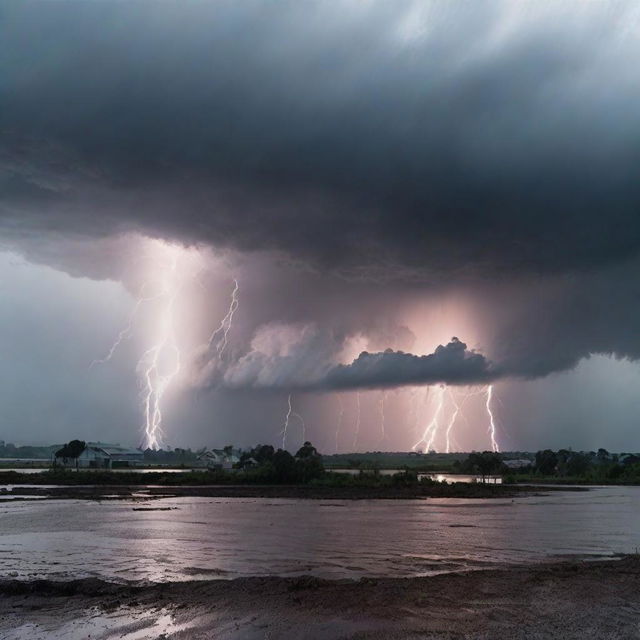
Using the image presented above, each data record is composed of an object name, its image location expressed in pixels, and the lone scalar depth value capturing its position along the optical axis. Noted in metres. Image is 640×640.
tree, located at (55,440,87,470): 136.25
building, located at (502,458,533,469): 173.79
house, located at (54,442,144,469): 142.12
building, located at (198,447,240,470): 146.75
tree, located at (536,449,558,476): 156.38
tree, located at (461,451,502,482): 135.12
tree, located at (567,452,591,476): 151.25
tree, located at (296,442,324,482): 104.62
